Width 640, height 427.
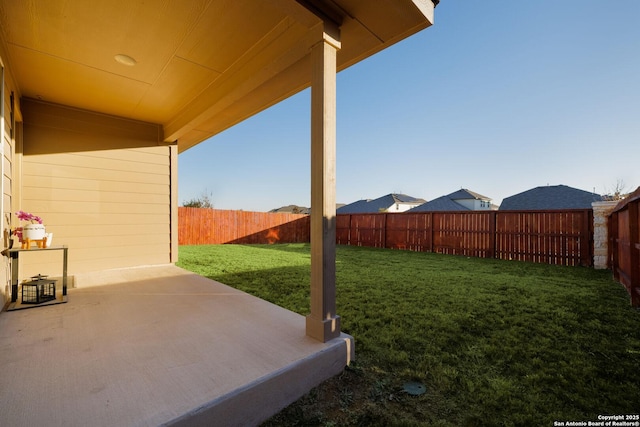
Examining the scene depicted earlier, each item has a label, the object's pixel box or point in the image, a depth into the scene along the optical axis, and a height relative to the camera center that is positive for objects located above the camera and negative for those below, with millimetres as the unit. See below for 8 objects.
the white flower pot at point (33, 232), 2582 -148
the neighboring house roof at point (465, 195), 24816 +2044
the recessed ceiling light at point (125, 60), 2484 +1476
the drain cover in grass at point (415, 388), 1404 -911
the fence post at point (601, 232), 5180 -301
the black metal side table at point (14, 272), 2465 -525
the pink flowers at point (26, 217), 2582 -5
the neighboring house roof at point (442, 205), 20984 +1000
